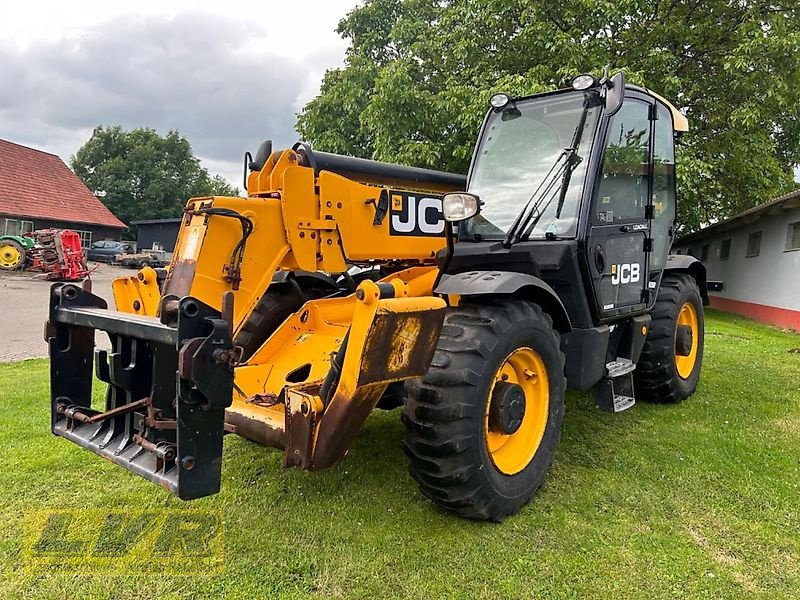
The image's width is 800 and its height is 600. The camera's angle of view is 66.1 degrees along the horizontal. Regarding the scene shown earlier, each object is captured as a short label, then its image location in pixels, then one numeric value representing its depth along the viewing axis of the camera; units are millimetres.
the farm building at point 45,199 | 29656
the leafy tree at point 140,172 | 51438
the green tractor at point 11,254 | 23766
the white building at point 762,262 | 12586
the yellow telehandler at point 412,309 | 2779
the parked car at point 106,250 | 31656
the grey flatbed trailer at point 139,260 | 30806
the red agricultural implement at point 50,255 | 22469
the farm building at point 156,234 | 39812
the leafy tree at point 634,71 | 11445
